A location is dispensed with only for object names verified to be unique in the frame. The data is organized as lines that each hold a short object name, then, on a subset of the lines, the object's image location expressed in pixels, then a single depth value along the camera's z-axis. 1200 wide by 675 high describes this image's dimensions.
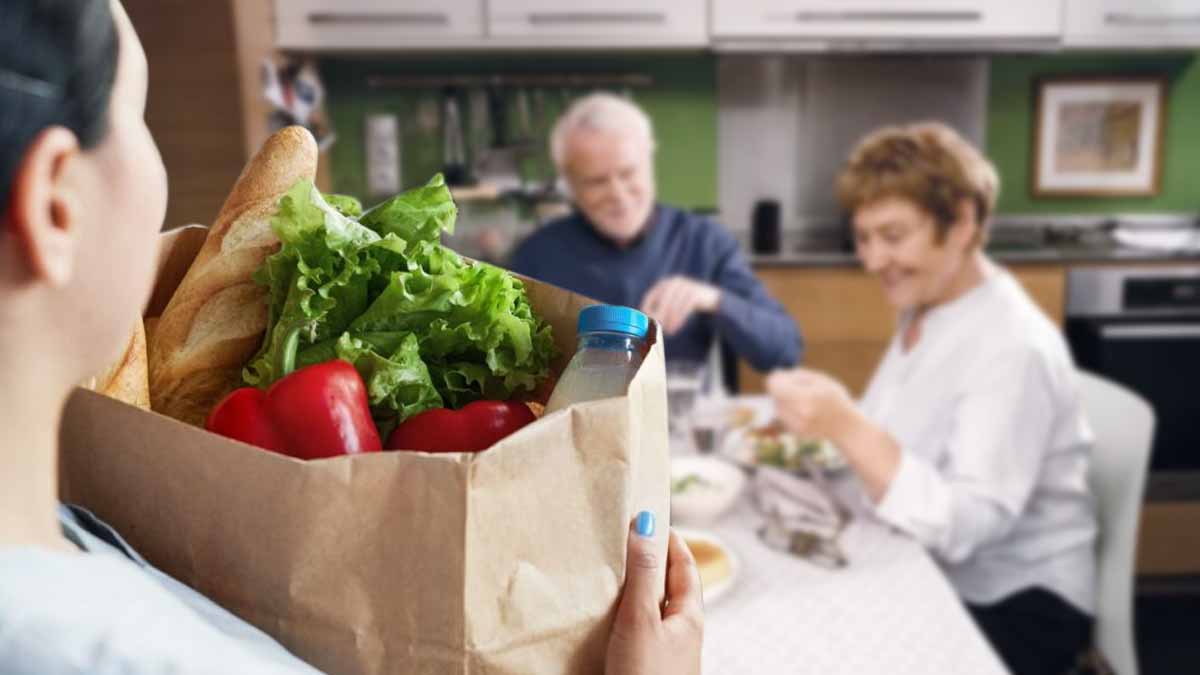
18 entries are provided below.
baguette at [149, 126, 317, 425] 0.56
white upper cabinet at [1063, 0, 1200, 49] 3.21
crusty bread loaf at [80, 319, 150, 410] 0.50
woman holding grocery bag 0.30
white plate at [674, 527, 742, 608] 1.16
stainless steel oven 2.96
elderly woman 1.47
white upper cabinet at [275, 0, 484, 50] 3.19
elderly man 2.36
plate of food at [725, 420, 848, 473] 1.58
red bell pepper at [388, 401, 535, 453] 0.52
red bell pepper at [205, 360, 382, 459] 0.49
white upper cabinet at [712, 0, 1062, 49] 3.20
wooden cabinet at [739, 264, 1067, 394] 3.13
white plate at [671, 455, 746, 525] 1.39
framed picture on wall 3.57
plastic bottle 0.50
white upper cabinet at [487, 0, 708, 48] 3.21
